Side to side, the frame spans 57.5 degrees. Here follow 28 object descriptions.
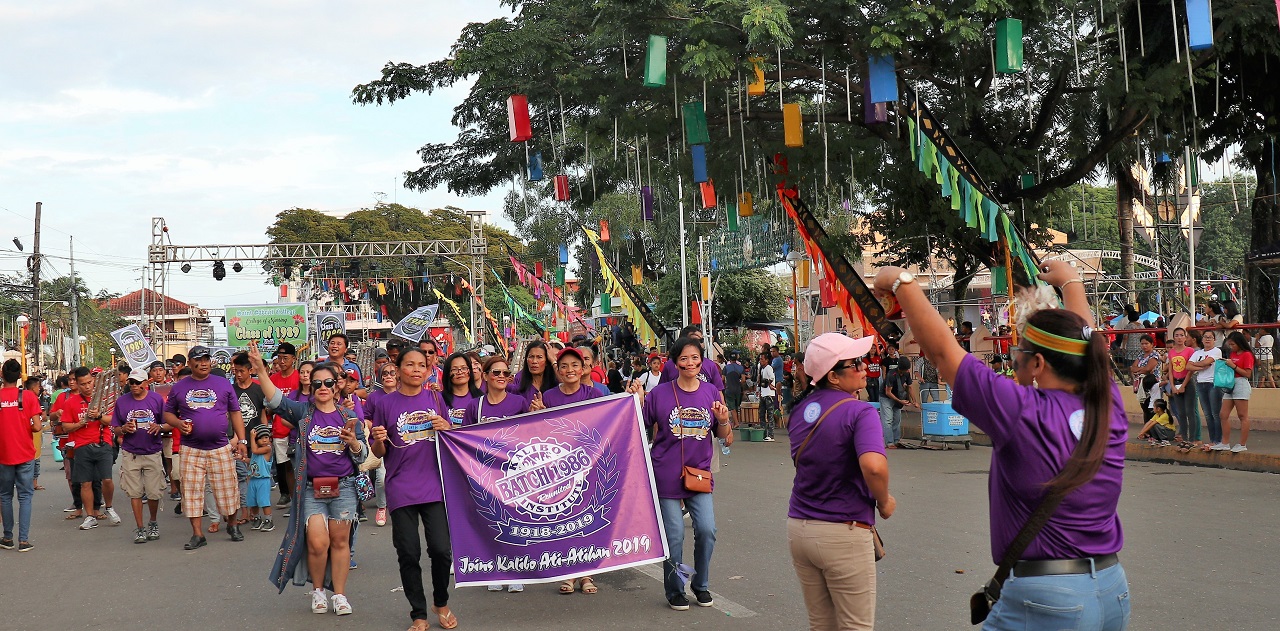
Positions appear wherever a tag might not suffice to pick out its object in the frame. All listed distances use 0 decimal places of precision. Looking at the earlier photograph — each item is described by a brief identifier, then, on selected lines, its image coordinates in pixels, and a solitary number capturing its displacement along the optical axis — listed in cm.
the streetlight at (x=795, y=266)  2305
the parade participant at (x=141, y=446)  1097
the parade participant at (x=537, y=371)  854
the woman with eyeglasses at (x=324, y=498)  712
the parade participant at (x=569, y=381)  768
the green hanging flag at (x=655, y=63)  1570
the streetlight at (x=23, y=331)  4188
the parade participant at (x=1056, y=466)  297
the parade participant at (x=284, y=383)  1123
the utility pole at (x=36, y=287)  4394
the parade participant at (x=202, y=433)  1012
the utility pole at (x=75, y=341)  4612
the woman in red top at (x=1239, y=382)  1321
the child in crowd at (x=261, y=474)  1099
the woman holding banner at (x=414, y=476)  655
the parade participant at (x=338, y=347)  1060
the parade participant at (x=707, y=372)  1016
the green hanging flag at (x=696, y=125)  1767
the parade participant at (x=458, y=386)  754
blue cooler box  1738
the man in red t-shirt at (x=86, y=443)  1188
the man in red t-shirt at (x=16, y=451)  1013
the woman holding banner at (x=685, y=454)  682
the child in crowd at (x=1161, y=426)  1495
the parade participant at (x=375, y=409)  692
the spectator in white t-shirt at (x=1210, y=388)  1368
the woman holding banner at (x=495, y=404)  745
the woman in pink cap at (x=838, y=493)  436
